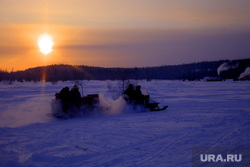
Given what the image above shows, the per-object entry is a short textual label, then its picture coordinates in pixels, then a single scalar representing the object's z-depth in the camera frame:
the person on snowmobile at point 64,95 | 10.71
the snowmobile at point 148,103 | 12.68
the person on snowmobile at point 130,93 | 12.75
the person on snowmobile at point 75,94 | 10.95
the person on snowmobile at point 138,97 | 12.76
